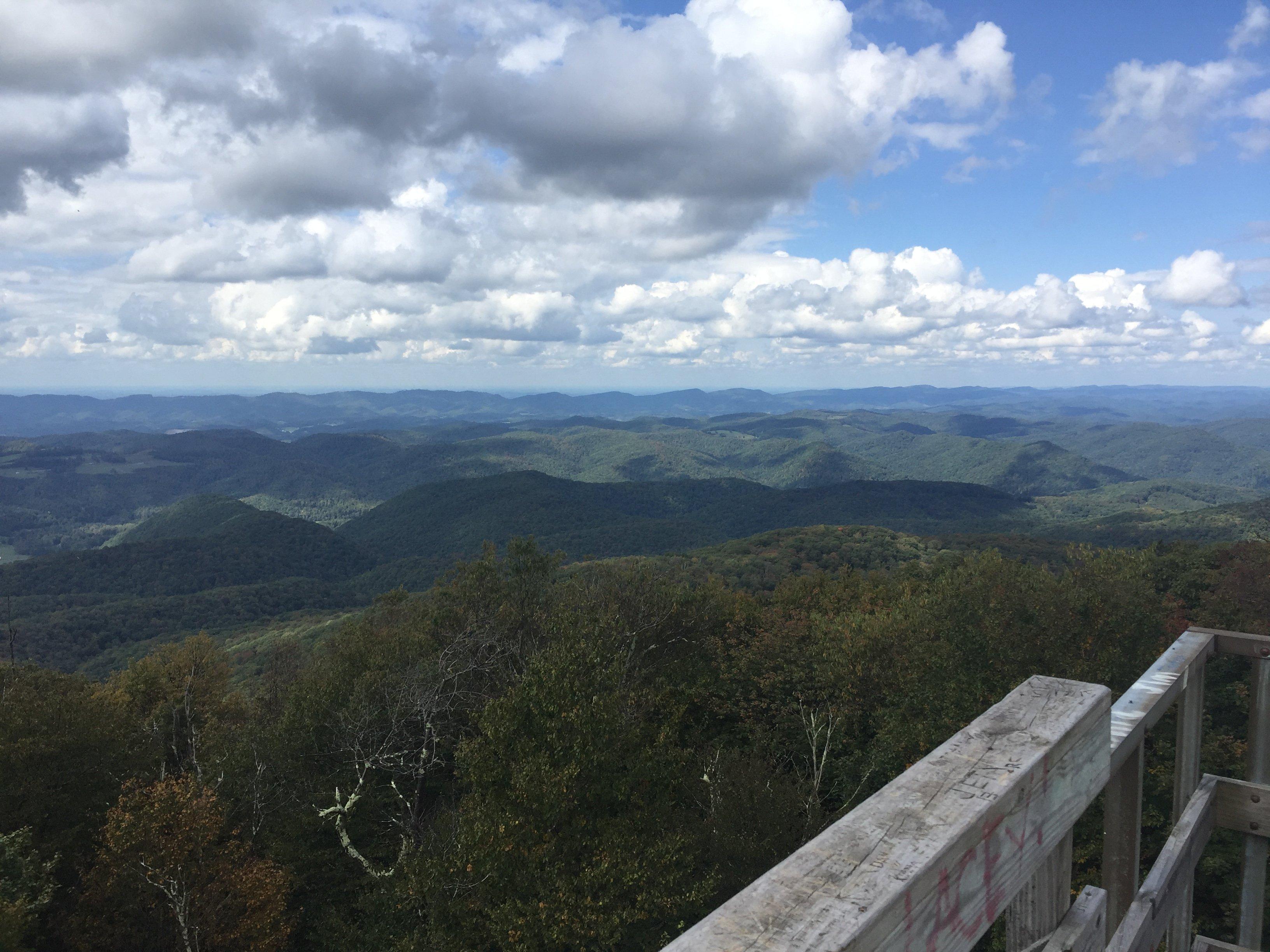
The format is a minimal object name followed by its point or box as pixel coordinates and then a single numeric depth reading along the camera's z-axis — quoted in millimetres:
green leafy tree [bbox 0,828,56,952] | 15039
